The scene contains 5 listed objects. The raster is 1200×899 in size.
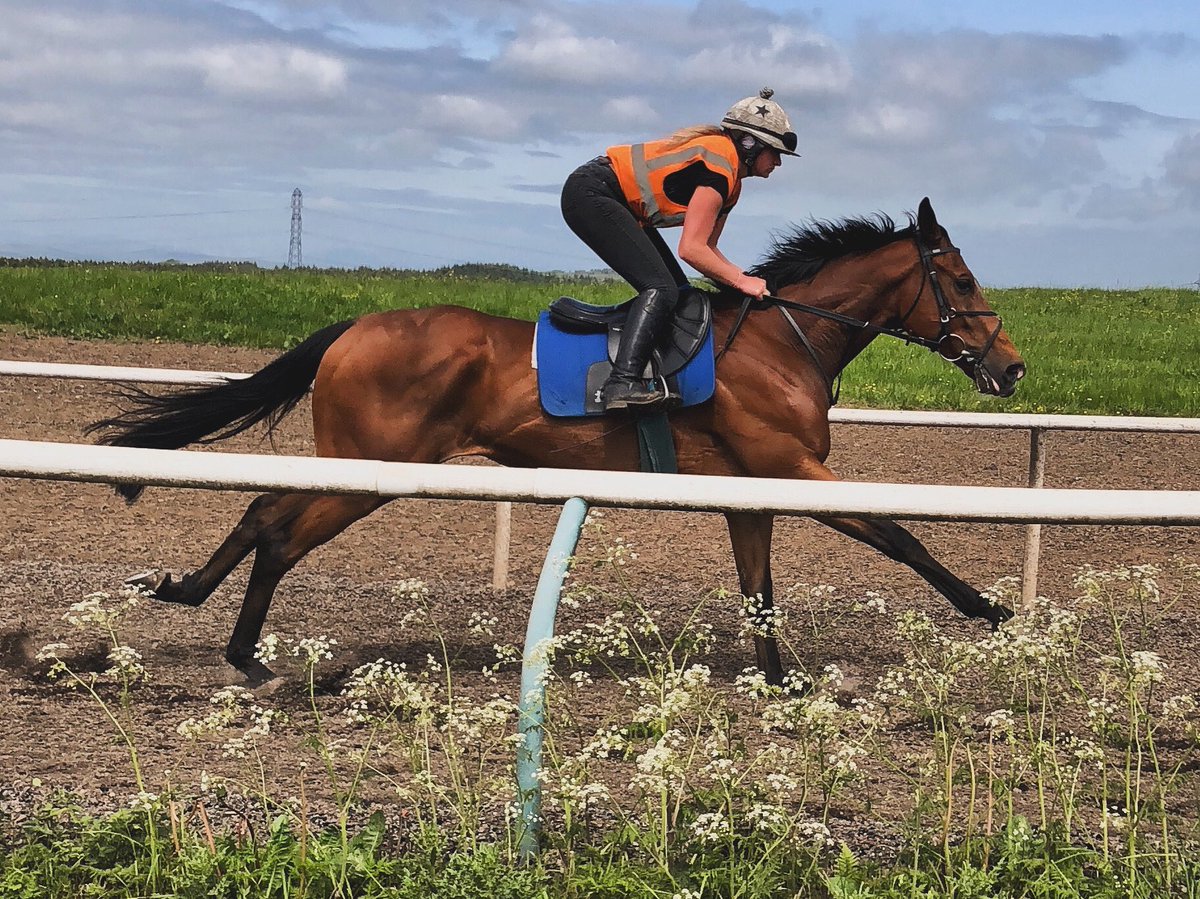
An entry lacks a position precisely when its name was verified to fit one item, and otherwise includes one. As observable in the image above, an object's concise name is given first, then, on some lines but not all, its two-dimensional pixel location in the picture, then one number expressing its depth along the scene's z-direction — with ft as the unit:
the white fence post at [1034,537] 20.54
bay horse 16.43
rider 16.55
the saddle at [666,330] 16.67
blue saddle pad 16.72
